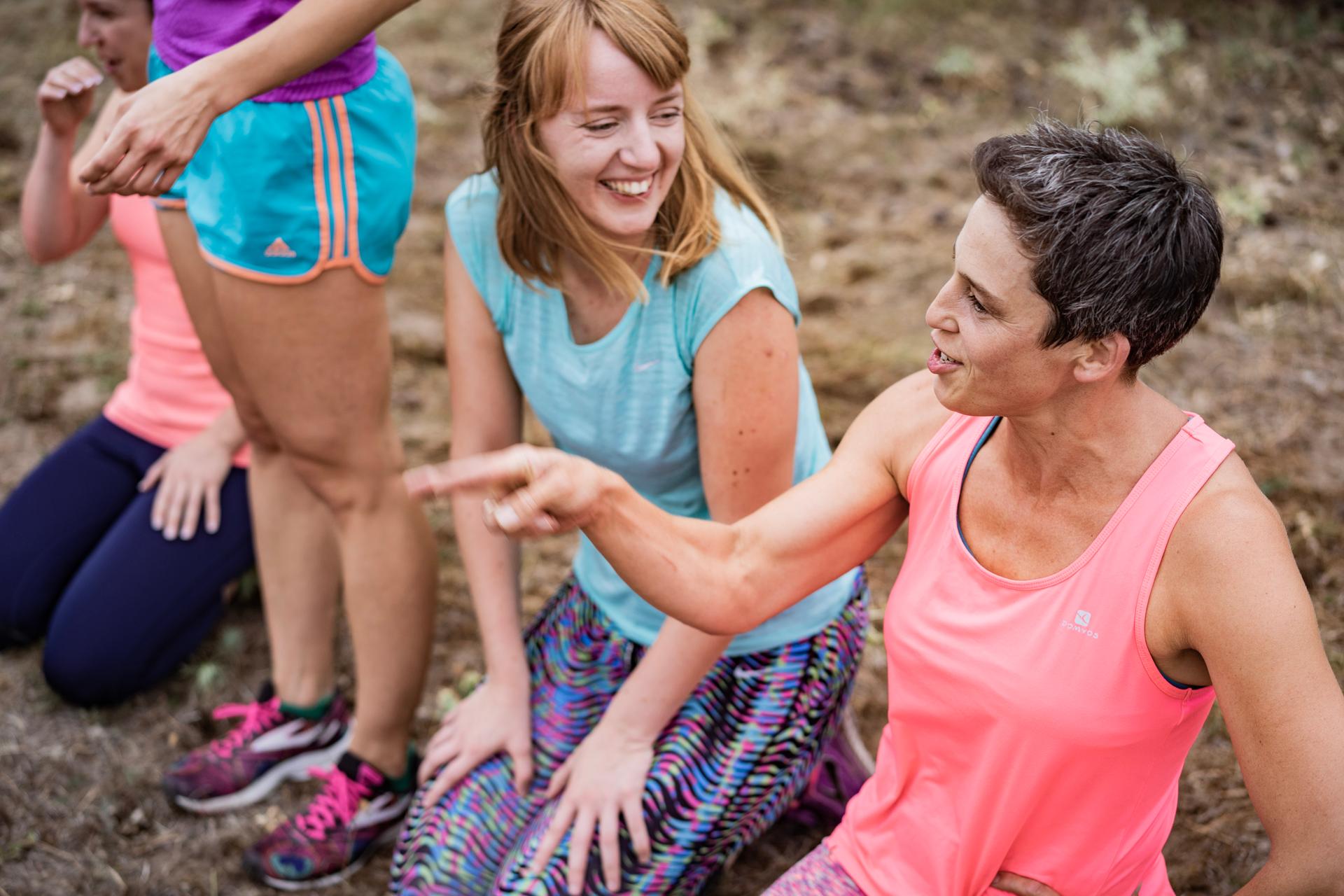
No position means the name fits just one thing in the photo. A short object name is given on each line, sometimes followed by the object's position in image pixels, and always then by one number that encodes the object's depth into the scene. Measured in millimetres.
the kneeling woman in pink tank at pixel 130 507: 2713
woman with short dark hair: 1336
